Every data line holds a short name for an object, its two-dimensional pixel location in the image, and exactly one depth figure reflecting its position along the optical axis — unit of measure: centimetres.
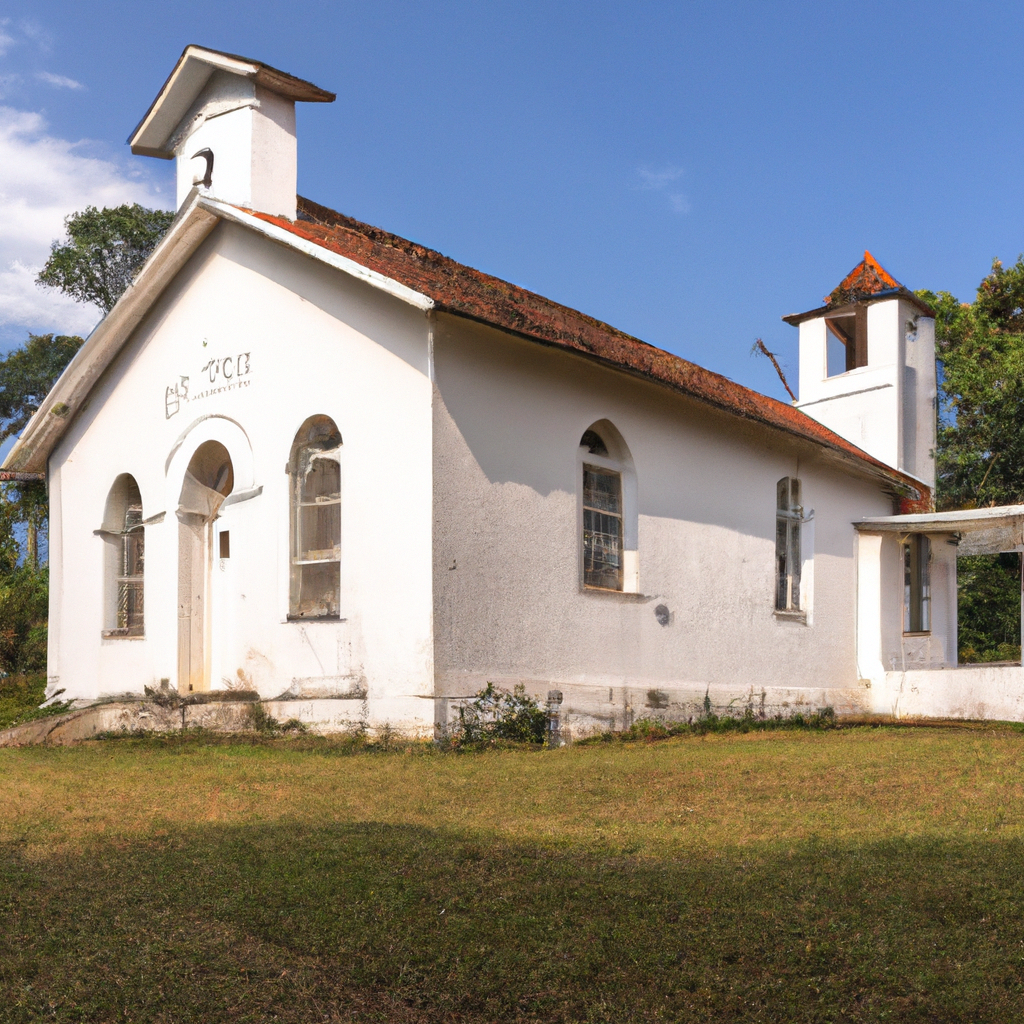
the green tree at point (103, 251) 2712
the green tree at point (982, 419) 2348
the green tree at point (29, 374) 3519
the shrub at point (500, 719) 1005
